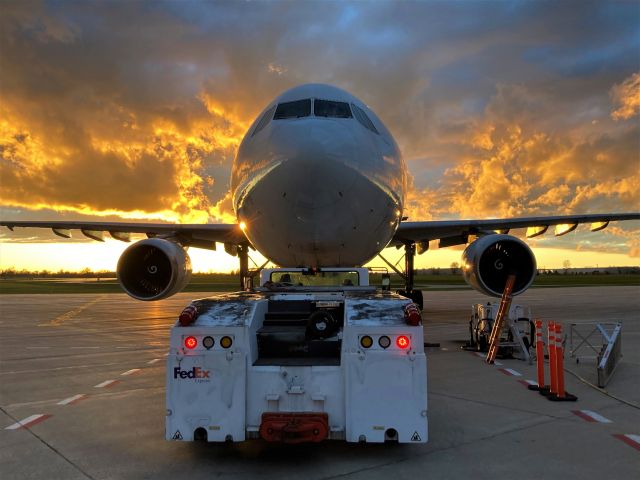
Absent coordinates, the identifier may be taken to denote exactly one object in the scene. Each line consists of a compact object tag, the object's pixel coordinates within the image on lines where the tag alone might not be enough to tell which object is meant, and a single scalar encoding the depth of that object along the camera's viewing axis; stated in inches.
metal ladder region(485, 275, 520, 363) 358.6
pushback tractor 169.9
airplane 301.1
